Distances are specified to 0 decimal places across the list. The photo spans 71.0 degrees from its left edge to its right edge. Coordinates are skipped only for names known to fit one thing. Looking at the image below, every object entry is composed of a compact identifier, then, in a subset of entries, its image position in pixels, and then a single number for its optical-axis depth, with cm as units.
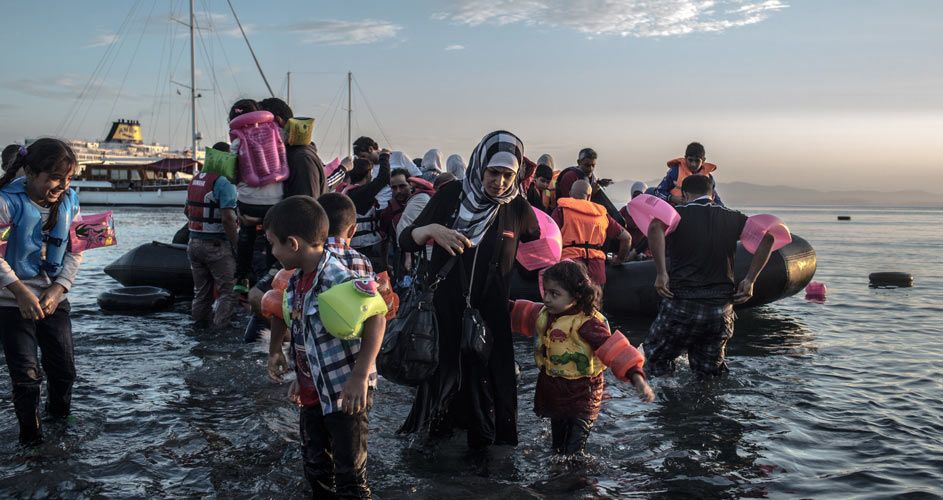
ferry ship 5225
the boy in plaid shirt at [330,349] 268
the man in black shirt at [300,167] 650
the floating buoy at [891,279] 1373
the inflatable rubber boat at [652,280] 872
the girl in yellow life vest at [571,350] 366
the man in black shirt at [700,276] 502
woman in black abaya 369
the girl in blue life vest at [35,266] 366
